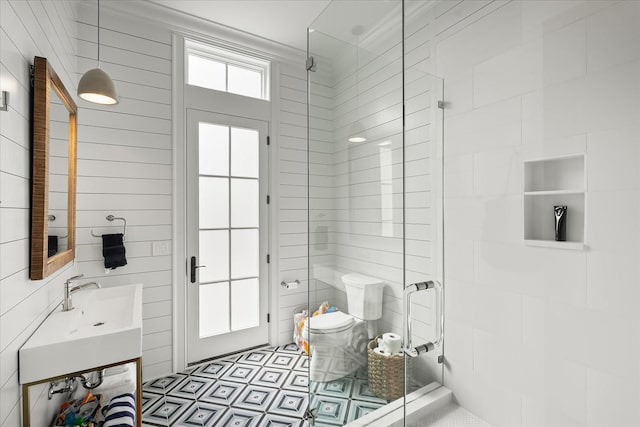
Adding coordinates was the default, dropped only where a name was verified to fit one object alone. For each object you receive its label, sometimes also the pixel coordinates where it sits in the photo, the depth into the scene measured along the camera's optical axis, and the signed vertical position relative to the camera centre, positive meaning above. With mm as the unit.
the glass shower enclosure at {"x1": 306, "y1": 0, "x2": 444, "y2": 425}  1405 +6
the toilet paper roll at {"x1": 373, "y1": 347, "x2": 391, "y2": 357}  1426 -624
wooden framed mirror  1370 +192
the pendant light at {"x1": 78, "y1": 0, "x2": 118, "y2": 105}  1662 +658
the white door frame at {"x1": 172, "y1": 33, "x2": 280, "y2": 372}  2525 +112
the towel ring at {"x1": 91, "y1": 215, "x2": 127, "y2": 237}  2267 -68
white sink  1255 -573
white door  2621 -188
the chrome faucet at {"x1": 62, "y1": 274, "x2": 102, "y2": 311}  1728 -465
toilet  1456 -567
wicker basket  1435 -736
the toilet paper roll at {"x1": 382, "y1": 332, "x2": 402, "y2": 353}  1413 -575
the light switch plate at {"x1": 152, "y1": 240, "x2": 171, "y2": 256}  2463 -278
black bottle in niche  1252 -31
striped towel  1558 -1026
